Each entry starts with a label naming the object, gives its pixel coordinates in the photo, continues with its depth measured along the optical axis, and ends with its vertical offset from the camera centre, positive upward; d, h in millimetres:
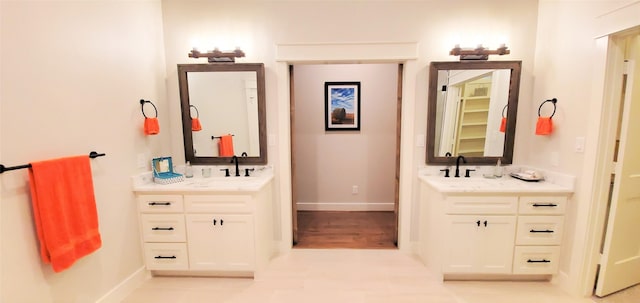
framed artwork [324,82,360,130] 3852 +300
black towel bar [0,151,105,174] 1307 -223
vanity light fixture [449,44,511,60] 2412 +700
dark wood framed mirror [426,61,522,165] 2512 +137
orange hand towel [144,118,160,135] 2244 -9
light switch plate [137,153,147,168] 2273 -323
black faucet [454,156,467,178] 2592 -413
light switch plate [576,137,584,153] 1999 -164
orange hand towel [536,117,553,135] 2244 -17
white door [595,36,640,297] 1818 -669
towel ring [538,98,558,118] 2256 +200
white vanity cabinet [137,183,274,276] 2225 -939
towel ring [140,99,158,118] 2265 +192
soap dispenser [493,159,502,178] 2520 -467
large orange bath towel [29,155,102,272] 1442 -521
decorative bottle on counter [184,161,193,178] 2602 -475
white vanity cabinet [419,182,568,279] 2139 -927
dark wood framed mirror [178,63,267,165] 2584 +157
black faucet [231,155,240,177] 2655 -381
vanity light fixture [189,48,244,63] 2488 +700
